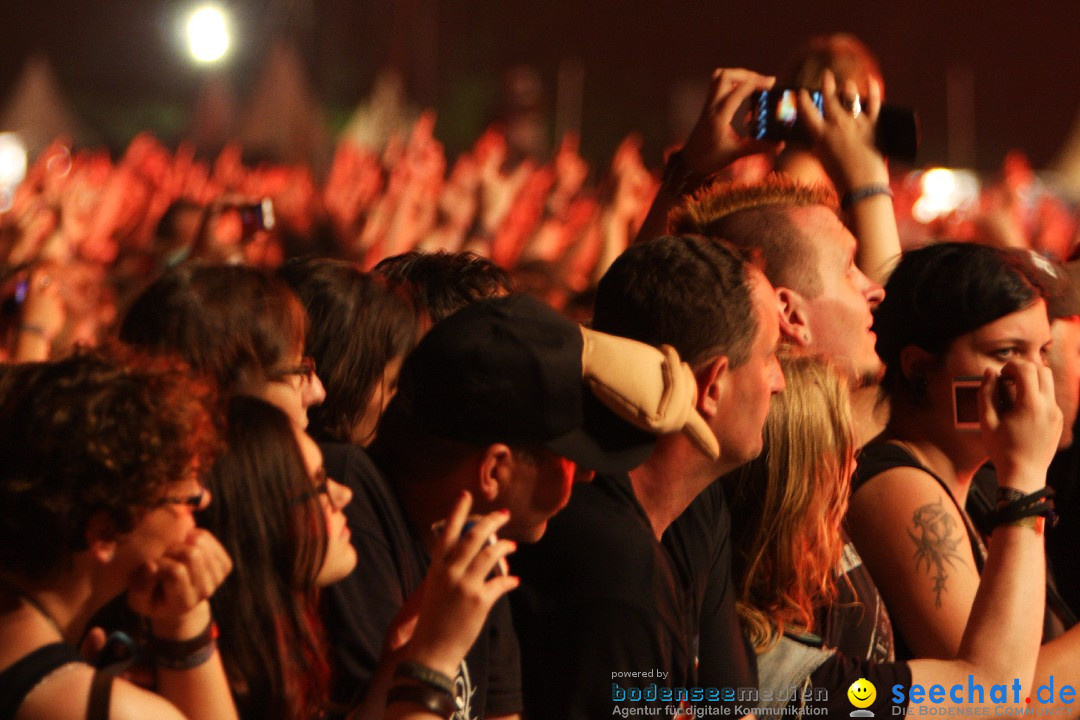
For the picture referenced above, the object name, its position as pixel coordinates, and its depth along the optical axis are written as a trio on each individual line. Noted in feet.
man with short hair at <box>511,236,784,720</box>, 12.98
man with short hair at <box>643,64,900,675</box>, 17.46
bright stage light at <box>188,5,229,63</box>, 74.08
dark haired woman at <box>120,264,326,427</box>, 16.06
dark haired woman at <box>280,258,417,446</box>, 18.42
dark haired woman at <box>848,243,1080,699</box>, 17.88
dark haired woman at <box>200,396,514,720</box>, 12.72
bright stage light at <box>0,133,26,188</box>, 71.20
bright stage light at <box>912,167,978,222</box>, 78.43
